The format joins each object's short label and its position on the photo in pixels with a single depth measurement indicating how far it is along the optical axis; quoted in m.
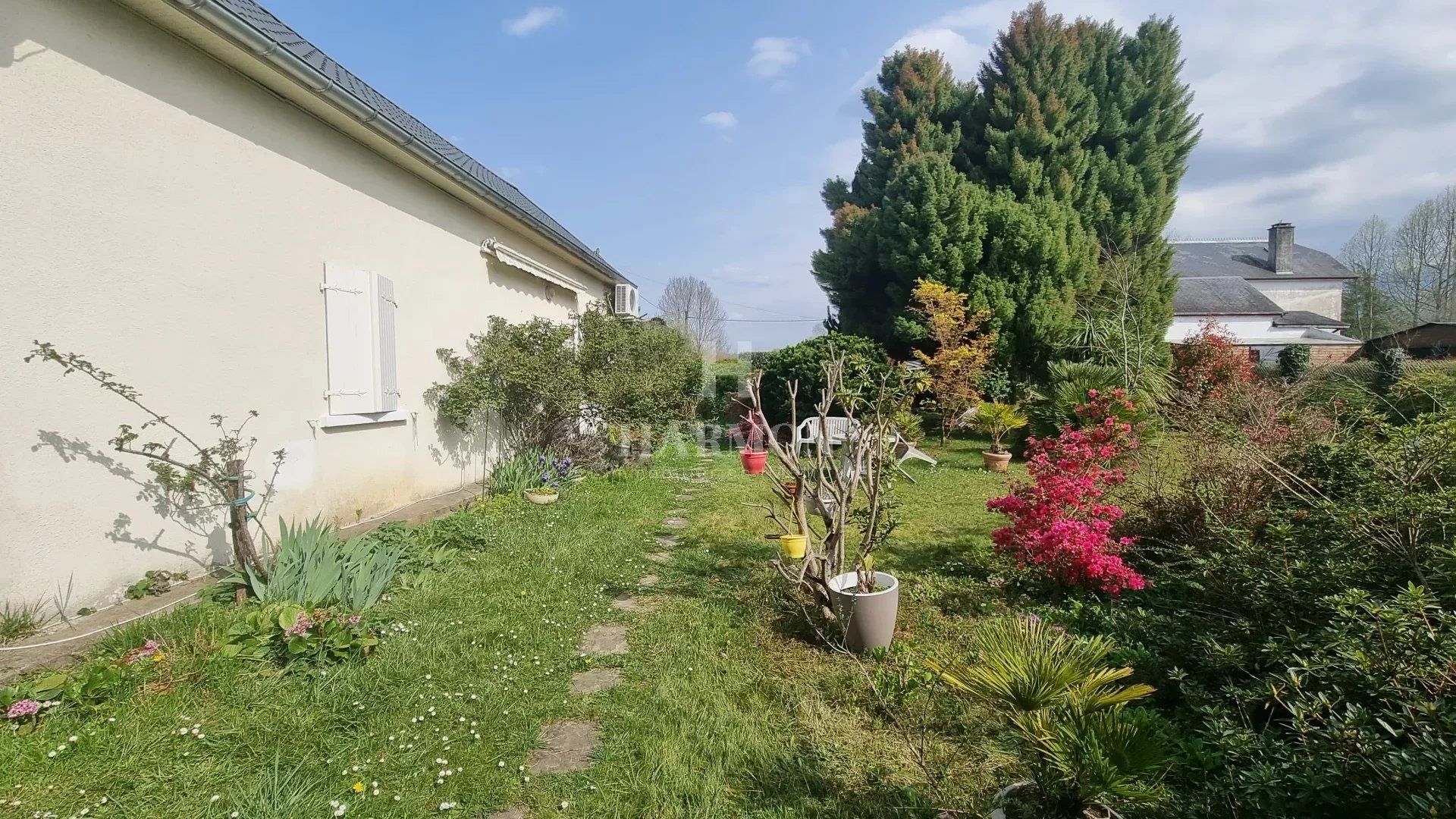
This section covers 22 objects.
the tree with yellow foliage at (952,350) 12.46
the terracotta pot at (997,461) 10.46
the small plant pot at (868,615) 3.65
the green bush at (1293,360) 17.34
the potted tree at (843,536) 3.70
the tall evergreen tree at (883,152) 16.31
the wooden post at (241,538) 3.87
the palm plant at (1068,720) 1.67
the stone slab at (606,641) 3.94
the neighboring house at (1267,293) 23.42
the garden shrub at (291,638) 3.26
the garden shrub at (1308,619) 1.65
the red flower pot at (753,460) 9.57
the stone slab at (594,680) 3.45
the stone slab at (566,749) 2.73
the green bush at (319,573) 3.73
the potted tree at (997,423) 10.52
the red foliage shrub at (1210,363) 12.35
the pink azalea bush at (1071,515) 4.09
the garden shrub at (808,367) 13.70
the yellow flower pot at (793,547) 5.16
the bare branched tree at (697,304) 37.88
